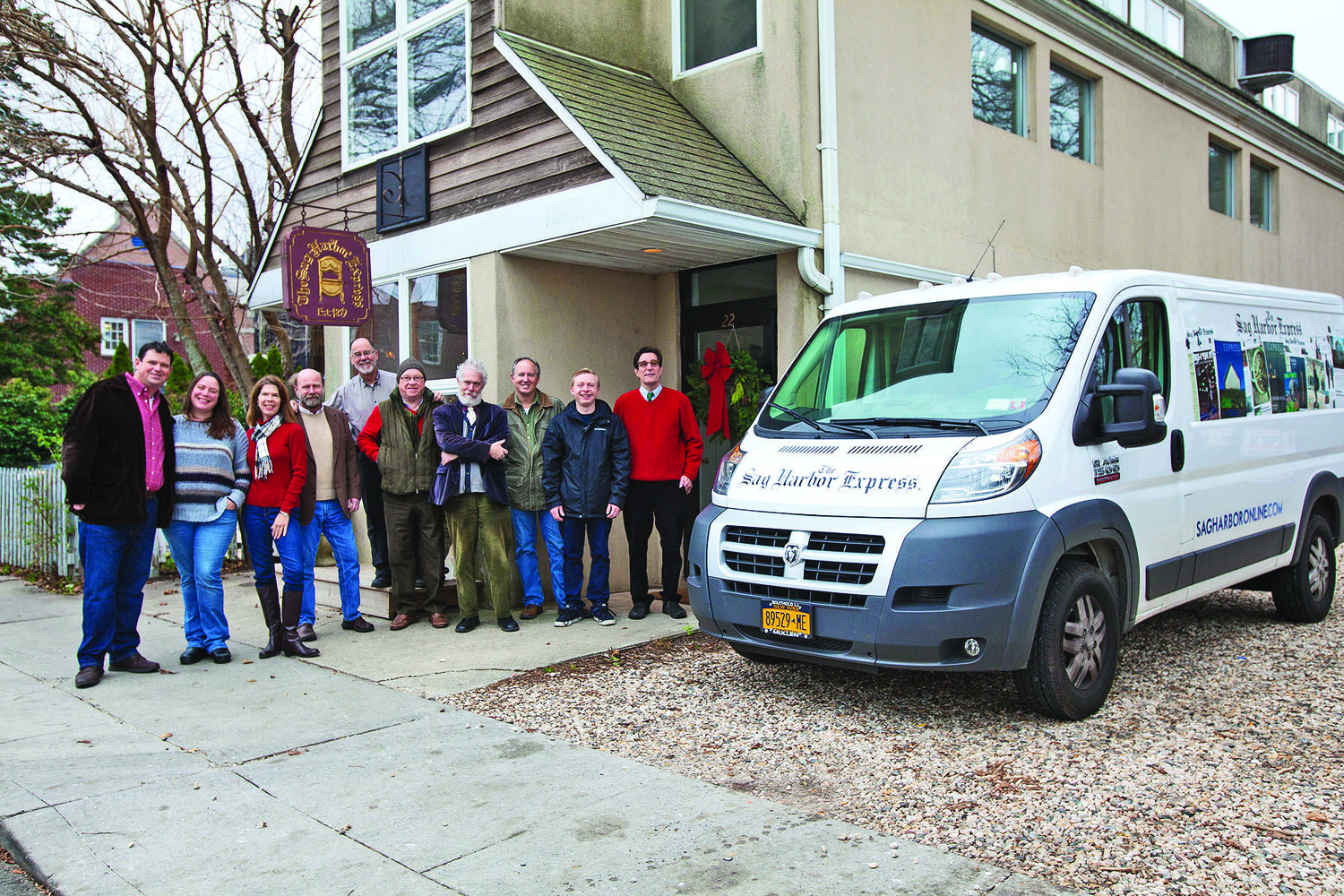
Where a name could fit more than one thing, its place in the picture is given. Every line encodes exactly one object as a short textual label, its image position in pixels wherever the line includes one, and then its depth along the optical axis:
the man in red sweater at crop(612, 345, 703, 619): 7.55
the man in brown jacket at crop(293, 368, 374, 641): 7.04
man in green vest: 7.28
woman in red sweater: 6.62
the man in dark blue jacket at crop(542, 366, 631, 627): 7.36
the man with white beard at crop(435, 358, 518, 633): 7.17
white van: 4.51
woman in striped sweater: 6.41
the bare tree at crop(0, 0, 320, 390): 13.02
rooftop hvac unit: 15.21
